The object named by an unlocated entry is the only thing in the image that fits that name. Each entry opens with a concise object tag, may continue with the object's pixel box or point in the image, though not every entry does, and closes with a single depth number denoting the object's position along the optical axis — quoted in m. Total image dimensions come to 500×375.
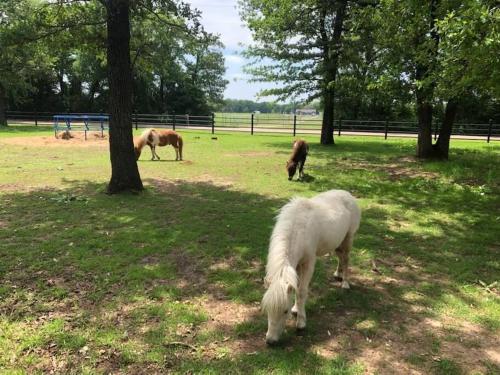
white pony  3.18
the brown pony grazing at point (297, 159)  10.49
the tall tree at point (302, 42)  15.90
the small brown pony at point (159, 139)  13.68
